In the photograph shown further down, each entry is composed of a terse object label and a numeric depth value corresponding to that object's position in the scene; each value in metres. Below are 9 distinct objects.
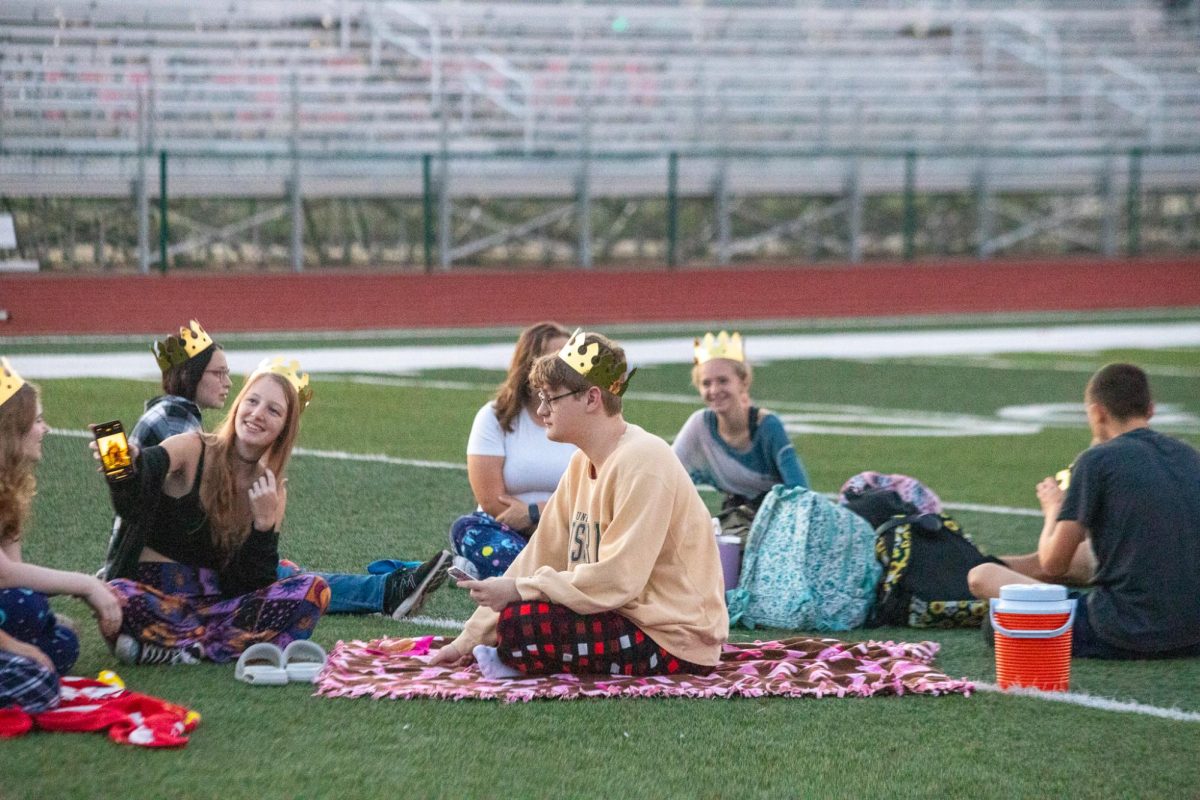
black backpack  12.98
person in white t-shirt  13.95
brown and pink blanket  10.73
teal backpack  12.97
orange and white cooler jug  10.98
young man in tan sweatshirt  10.59
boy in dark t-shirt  11.57
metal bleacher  45.59
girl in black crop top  11.41
